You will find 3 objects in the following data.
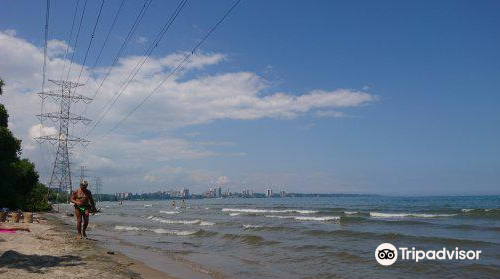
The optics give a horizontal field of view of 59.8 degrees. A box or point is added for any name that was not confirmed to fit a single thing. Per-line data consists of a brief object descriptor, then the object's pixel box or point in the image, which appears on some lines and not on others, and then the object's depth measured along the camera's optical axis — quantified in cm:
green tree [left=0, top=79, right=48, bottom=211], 3762
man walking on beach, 1474
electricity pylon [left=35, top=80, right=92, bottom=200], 4623
